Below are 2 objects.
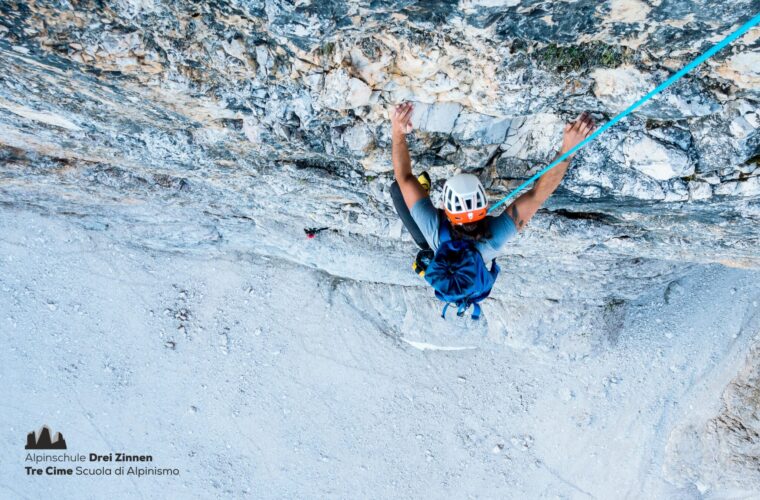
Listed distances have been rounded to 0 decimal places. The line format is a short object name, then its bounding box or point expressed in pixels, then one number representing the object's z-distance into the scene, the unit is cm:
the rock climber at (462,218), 350
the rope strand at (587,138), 216
